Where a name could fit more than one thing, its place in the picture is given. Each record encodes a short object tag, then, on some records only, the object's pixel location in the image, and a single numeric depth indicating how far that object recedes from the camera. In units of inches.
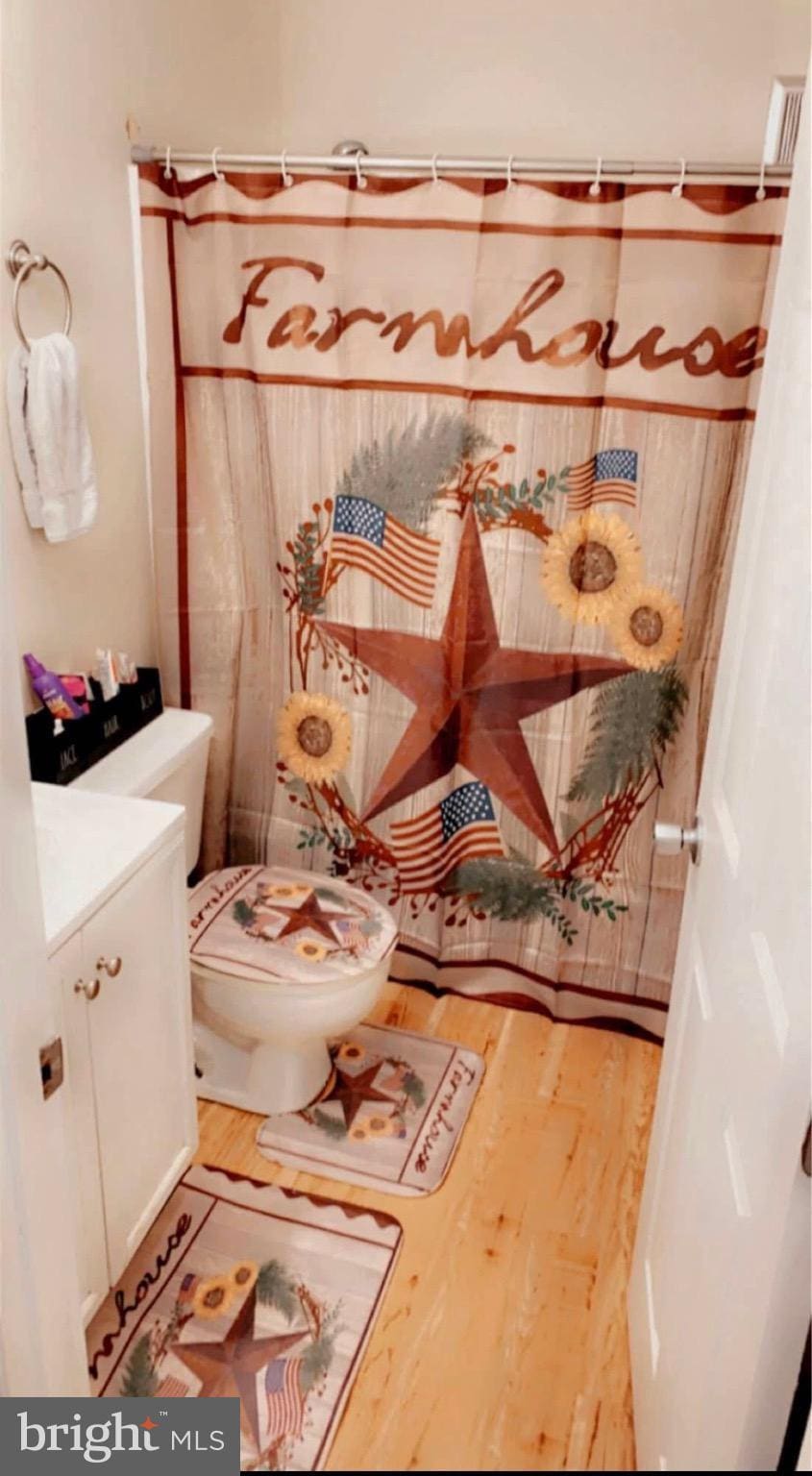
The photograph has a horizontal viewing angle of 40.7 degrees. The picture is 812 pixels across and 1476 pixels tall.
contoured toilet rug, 82.2
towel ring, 70.0
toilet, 79.4
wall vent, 88.0
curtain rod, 75.1
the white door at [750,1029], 36.1
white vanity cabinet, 58.6
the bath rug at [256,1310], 64.8
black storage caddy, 74.3
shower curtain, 80.4
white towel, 71.3
